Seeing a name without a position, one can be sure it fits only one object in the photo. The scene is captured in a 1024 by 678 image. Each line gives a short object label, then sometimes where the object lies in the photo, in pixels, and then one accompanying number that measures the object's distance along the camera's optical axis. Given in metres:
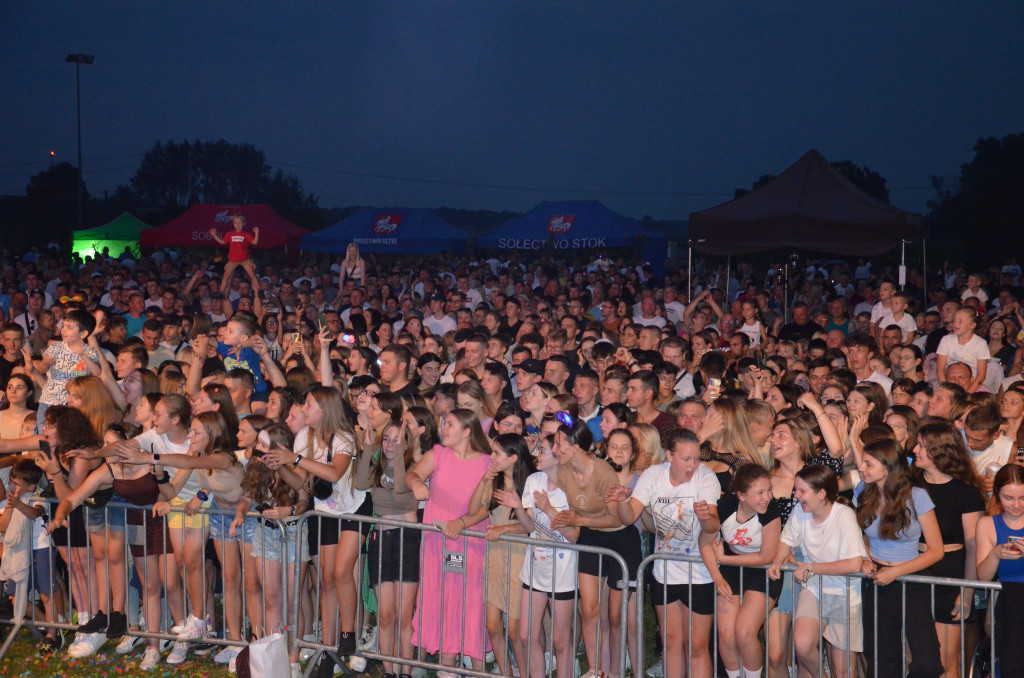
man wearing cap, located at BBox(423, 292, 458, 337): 12.74
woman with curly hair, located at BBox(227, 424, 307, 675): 6.06
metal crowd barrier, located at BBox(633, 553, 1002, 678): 4.89
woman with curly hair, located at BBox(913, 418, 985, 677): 5.19
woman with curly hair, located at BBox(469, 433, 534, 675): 5.79
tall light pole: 38.84
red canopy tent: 25.44
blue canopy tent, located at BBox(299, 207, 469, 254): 23.84
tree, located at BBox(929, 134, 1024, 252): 29.61
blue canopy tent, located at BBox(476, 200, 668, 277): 23.11
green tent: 30.44
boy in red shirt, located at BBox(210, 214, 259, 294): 14.28
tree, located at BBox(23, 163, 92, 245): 49.16
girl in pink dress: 5.92
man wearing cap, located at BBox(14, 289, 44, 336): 12.25
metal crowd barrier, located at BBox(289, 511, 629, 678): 5.37
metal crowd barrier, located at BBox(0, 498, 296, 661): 6.23
